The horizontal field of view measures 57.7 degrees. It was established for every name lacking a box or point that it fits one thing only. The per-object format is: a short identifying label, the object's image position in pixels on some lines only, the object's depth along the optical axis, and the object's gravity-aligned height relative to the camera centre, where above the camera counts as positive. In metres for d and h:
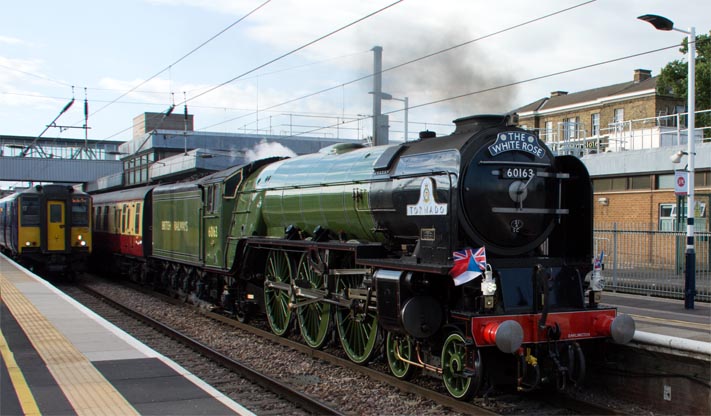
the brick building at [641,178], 17.42 +0.88
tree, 27.97 +5.90
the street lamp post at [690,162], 12.24 +0.91
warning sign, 13.02 +0.54
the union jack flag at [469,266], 6.63 -0.60
